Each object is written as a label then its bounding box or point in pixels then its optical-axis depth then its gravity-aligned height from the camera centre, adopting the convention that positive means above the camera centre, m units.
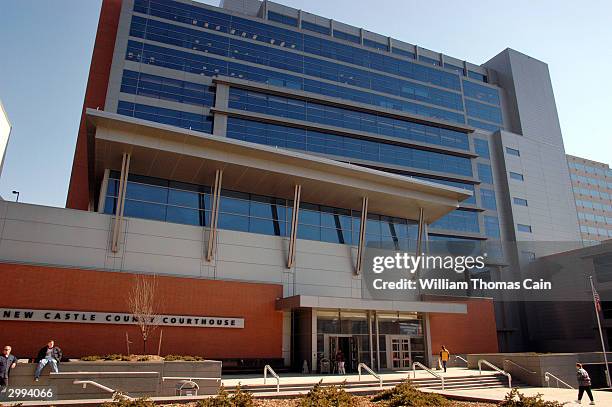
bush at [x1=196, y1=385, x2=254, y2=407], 10.63 -1.07
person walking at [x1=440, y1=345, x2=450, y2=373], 28.05 -0.16
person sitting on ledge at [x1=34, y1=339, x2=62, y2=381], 14.64 -0.30
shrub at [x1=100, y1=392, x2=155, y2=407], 10.06 -1.06
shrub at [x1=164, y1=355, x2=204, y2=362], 18.93 -0.27
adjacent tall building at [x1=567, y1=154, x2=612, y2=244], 81.50 +27.12
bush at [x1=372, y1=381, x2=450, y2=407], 11.70 -1.12
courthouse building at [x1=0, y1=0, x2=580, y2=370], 24.61 +10.47
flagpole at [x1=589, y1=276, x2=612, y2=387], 29.58 -0.06
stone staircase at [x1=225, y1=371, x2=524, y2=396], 19.14 -1.32
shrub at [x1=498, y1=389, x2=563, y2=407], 10.35 -1.04
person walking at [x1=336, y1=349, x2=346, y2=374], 26.27 -0.49
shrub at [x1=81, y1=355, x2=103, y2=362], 17.29 -0.27
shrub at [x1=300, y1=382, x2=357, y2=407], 10.97 -1.07
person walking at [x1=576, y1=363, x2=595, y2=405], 16.27 -0.99
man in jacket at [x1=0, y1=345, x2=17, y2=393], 13.88 -0.46
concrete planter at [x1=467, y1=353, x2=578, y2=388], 25.08 -0.68
